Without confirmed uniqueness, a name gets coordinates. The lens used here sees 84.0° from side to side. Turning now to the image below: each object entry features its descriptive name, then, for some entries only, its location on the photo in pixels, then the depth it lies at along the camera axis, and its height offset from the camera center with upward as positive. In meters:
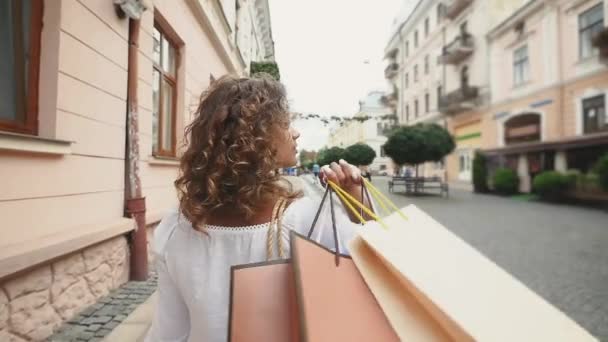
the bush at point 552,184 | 12.66 -0.10
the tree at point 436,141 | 13.26 +1.65
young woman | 0.84 -0.07
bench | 10.30 -0.16
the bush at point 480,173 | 17.39 +0.40
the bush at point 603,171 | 10.34 +0.34
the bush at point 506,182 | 15.72 -0.04
